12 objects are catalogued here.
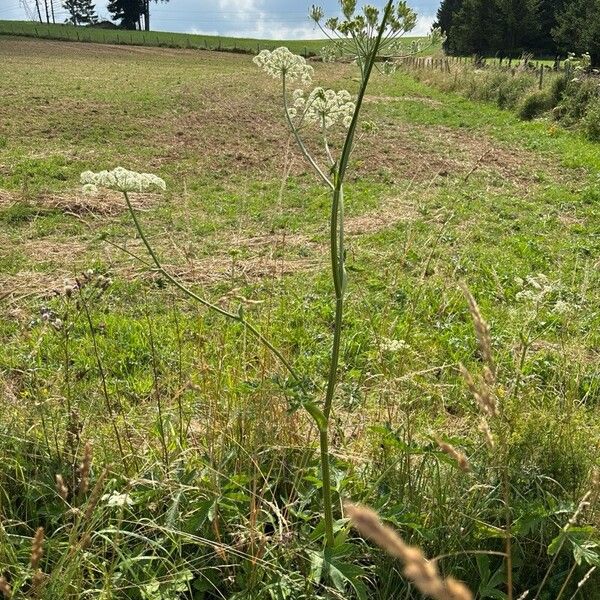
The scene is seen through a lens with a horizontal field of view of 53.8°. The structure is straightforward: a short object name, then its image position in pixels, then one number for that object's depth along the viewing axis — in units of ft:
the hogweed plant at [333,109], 6.06
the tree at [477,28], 206.18
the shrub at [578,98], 55.42
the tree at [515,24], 192.24
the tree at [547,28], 219.00
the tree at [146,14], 318.41
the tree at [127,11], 313.32
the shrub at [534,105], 63.77
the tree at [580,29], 152.46
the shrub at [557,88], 61.01
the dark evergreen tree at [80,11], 379.35
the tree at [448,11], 284.65
